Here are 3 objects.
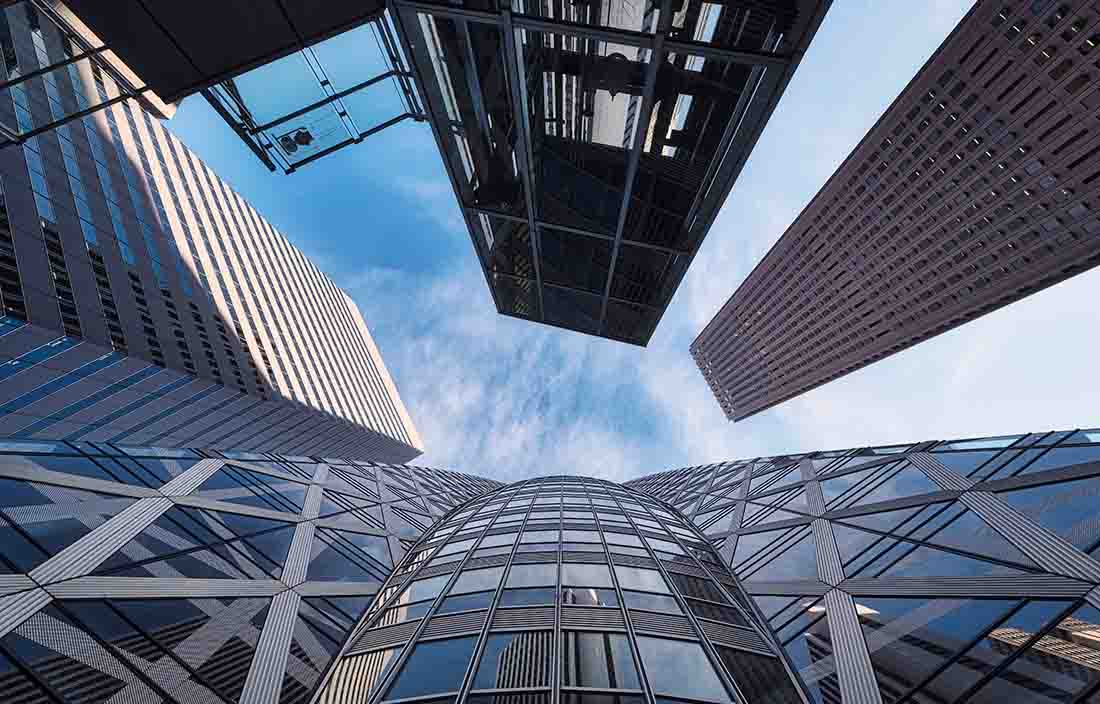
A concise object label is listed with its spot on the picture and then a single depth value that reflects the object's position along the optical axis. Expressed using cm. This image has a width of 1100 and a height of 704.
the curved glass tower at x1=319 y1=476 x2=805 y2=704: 842
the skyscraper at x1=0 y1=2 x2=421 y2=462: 2941
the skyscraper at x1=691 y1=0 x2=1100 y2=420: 5362
